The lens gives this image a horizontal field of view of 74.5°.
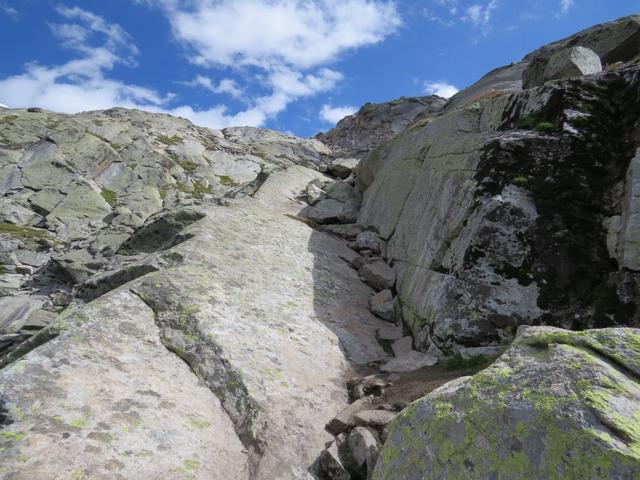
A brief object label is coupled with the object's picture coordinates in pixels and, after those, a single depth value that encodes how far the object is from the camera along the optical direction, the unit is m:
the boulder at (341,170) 50.17
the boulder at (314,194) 35.53
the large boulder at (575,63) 19.77
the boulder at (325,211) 31.99
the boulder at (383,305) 17.92
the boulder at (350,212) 32.19
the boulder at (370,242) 24.69
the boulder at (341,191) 35.44
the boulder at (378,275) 20.38
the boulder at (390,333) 16.08
